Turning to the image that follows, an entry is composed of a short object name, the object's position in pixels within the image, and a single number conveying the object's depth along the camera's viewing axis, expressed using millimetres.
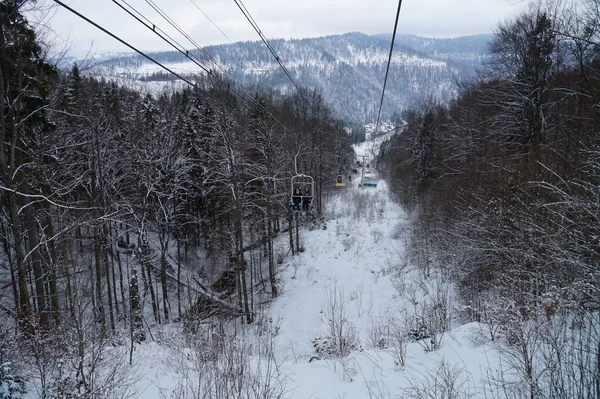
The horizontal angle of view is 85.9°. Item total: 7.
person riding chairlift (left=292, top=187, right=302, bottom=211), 14662
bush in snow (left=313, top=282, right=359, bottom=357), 7405
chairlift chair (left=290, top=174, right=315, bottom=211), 14648
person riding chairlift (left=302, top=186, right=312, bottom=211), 15195
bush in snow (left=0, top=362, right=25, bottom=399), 5168
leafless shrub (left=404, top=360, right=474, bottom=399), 4855
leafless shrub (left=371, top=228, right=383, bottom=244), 23008
